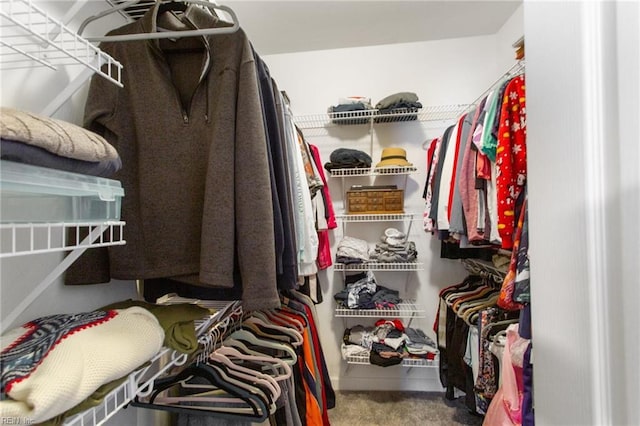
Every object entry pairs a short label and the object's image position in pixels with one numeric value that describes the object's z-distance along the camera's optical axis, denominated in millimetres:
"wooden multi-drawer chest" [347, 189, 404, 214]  2033
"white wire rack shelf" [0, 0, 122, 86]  521
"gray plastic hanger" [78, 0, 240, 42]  689
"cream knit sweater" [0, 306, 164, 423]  392
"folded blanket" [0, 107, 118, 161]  368
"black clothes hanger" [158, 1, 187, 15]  910
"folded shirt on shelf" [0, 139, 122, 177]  371
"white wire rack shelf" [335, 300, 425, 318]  1995
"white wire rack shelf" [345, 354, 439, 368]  1860
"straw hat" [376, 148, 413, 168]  1986
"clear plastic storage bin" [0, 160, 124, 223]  394
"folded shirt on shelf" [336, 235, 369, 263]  2015
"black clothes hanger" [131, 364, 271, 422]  758
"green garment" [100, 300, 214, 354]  702
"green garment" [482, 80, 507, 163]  1207
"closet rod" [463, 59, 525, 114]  1217
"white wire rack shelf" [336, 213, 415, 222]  2007
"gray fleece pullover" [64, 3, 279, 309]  748
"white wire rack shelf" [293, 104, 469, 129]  2020
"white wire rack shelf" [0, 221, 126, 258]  406
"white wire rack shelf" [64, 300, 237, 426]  496
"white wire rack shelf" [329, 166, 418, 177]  1995
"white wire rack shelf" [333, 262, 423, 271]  2006
